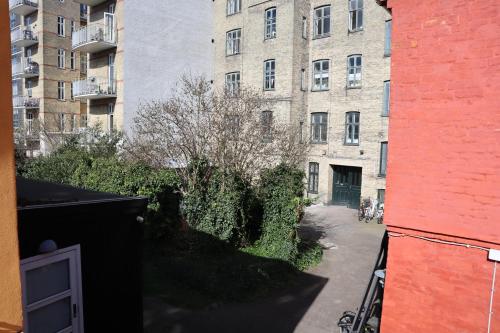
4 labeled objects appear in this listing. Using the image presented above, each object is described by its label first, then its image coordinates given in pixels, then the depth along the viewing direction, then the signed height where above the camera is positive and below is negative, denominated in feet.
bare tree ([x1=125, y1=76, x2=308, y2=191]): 49.01 -0.53
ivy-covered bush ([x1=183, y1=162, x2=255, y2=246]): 43.39 -8.53
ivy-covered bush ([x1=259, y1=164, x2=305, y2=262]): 42.42 -8.73
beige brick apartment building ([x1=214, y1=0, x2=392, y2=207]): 72.33 +12.08
